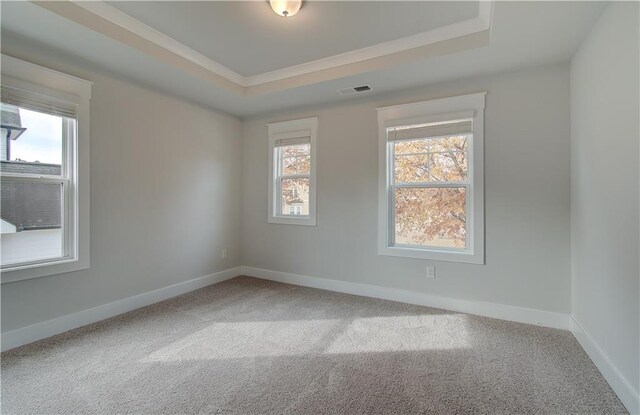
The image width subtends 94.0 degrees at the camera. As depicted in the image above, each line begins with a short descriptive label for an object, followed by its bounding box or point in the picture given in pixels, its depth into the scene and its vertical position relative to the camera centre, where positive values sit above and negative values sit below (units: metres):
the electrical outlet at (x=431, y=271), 3.29 -0.70
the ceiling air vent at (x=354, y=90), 3.34 +1.36
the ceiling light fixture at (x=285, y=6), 2.14 +1.47
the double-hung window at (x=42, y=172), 2.36 +0.31
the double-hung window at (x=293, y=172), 4.07 +0.52
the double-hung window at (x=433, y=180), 3.10 +0.32
